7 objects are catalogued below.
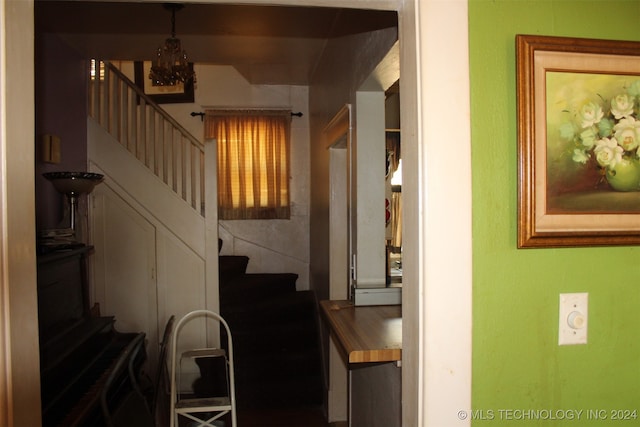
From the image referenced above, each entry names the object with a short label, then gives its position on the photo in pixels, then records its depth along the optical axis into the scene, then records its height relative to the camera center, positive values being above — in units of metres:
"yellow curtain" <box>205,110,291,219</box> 5.91 +0.73
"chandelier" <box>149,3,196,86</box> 3.23 +1.13
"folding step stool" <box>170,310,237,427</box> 2.63 -1.17
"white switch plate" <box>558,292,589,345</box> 1.03 -0.26
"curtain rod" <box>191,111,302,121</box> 5.92 +1.33
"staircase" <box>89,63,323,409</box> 4.09 -0.38
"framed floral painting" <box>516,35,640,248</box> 0.99 +0.15
